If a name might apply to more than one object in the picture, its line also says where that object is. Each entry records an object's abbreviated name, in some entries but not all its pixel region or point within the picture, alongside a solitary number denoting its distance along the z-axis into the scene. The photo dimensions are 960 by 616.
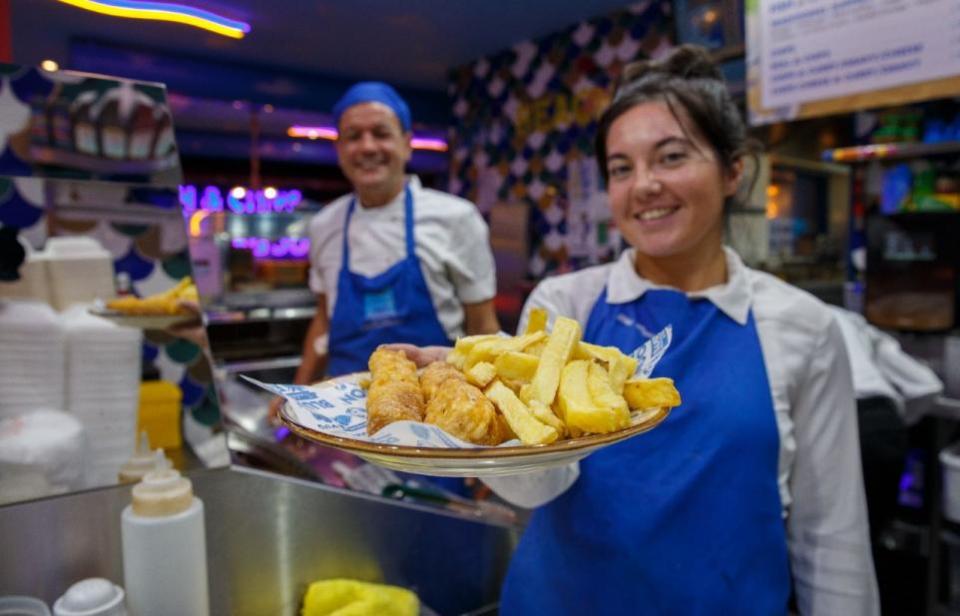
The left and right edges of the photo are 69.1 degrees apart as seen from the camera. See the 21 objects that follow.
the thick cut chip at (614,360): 0.84
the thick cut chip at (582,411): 0.72
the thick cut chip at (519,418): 0.71
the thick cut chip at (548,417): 0.75
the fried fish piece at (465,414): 0.74
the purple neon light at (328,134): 8.47
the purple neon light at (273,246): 6.20
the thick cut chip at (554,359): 0.81
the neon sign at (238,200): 8.94
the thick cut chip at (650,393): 0.79
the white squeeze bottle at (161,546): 0.95
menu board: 2.08
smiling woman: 1.23
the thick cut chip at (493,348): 0.91
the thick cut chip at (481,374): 0.86
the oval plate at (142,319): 1.22
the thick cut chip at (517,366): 0.88
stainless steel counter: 1.05
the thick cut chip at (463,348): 0.94
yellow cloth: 1.18
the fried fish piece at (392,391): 0.75
